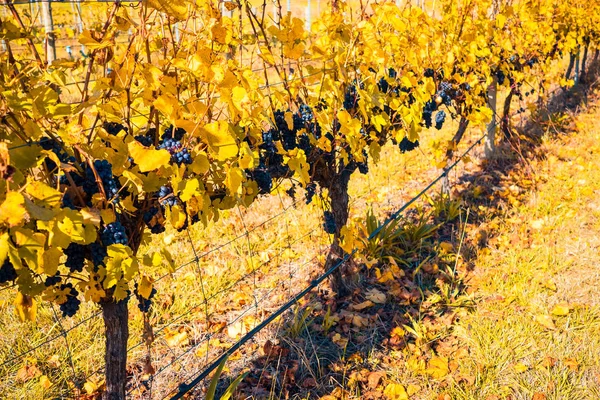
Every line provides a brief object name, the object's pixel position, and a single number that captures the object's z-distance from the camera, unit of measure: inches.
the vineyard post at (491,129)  186.9
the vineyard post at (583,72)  313.5
